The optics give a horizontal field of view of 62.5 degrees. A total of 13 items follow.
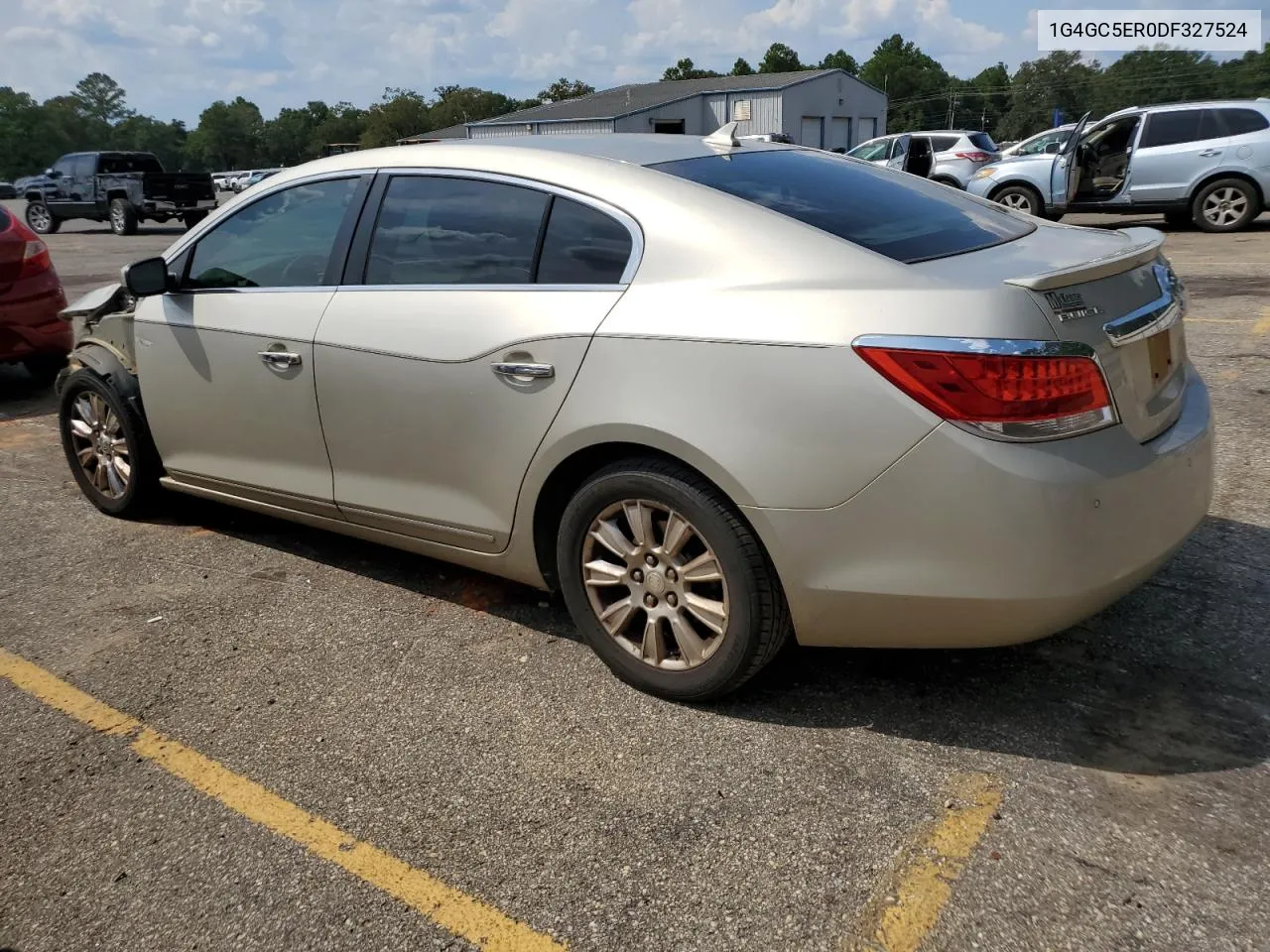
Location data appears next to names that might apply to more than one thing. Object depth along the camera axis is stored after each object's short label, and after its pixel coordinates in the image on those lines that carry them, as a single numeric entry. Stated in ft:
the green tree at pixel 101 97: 378.53
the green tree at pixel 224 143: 384.68
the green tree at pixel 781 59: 383.86
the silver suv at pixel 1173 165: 45.39
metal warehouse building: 158.20
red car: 23.75
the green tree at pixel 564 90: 333.56
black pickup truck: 76.07
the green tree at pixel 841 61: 431.43
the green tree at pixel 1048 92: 348.79
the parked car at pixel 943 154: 61.41
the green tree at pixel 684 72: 363.97
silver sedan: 8.17
